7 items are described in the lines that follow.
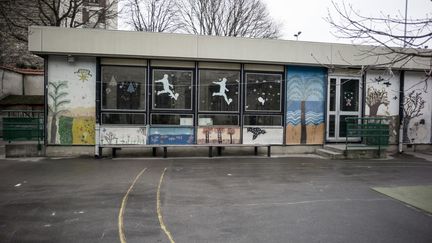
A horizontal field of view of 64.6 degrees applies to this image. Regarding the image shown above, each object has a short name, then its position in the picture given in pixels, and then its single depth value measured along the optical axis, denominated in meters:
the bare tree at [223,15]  29.38
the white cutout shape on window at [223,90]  12.59
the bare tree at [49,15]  19.29
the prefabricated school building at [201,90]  11.59
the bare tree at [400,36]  4.45
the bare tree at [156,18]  27.77
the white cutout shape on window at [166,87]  12.22
